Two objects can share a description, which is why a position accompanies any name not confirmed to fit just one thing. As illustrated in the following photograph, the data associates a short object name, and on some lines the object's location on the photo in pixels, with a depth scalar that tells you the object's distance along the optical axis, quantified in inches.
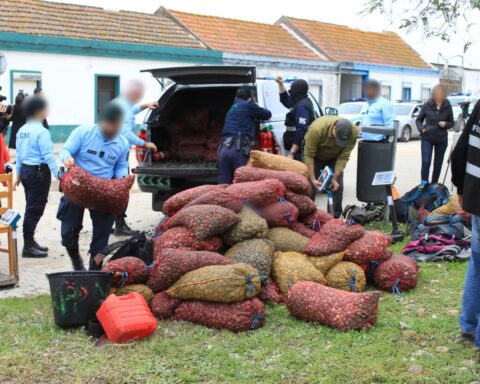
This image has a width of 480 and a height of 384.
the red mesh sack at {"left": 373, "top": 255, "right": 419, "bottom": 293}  234.2
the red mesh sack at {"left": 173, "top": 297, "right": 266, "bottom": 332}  193.6
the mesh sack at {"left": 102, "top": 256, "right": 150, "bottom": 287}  203.1
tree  483.8
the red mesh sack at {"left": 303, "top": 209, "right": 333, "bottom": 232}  260.4
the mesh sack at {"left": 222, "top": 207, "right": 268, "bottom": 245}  227.9
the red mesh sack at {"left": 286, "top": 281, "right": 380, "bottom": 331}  192.9
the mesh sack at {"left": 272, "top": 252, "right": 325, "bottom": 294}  220.4
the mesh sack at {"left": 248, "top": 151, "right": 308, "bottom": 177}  291.1
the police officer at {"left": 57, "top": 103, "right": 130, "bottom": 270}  240.8
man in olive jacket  316.2
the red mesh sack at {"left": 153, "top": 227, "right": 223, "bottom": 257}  219.2
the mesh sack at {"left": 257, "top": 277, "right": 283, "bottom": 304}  219.8
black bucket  191.2
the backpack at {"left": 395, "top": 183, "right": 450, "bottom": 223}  343.6
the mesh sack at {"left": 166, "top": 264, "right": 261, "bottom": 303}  193.9
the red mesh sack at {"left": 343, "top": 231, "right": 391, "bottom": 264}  231.3
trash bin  359.9
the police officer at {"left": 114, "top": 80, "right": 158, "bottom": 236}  318.3
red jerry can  182.1
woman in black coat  431.5
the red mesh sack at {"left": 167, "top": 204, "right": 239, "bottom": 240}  220.4
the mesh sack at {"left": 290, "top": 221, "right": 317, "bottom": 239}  251.4
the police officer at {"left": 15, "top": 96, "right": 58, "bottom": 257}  284.8
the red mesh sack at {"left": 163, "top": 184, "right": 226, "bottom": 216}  248.1
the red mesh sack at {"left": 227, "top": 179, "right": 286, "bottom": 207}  244.5
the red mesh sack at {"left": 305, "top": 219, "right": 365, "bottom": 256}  228.7
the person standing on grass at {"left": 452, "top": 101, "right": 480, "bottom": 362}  177.6
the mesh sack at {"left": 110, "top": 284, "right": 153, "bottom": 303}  202.4
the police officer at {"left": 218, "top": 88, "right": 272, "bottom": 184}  323.9
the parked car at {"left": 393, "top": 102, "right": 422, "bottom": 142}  1075.3
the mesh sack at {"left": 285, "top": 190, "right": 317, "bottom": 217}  259.8
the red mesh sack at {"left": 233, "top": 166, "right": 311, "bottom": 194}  264.8
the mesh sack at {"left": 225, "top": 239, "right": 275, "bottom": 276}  217.8
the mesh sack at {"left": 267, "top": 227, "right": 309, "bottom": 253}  236.4
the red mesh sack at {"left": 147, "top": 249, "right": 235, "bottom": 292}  204.4
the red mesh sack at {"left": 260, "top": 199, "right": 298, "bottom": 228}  245.9
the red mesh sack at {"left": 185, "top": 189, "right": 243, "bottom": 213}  234.1
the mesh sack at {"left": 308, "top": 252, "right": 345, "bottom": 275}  226.5
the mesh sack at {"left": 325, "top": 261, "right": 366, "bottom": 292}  223.5
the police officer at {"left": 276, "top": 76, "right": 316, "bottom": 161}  351.3
